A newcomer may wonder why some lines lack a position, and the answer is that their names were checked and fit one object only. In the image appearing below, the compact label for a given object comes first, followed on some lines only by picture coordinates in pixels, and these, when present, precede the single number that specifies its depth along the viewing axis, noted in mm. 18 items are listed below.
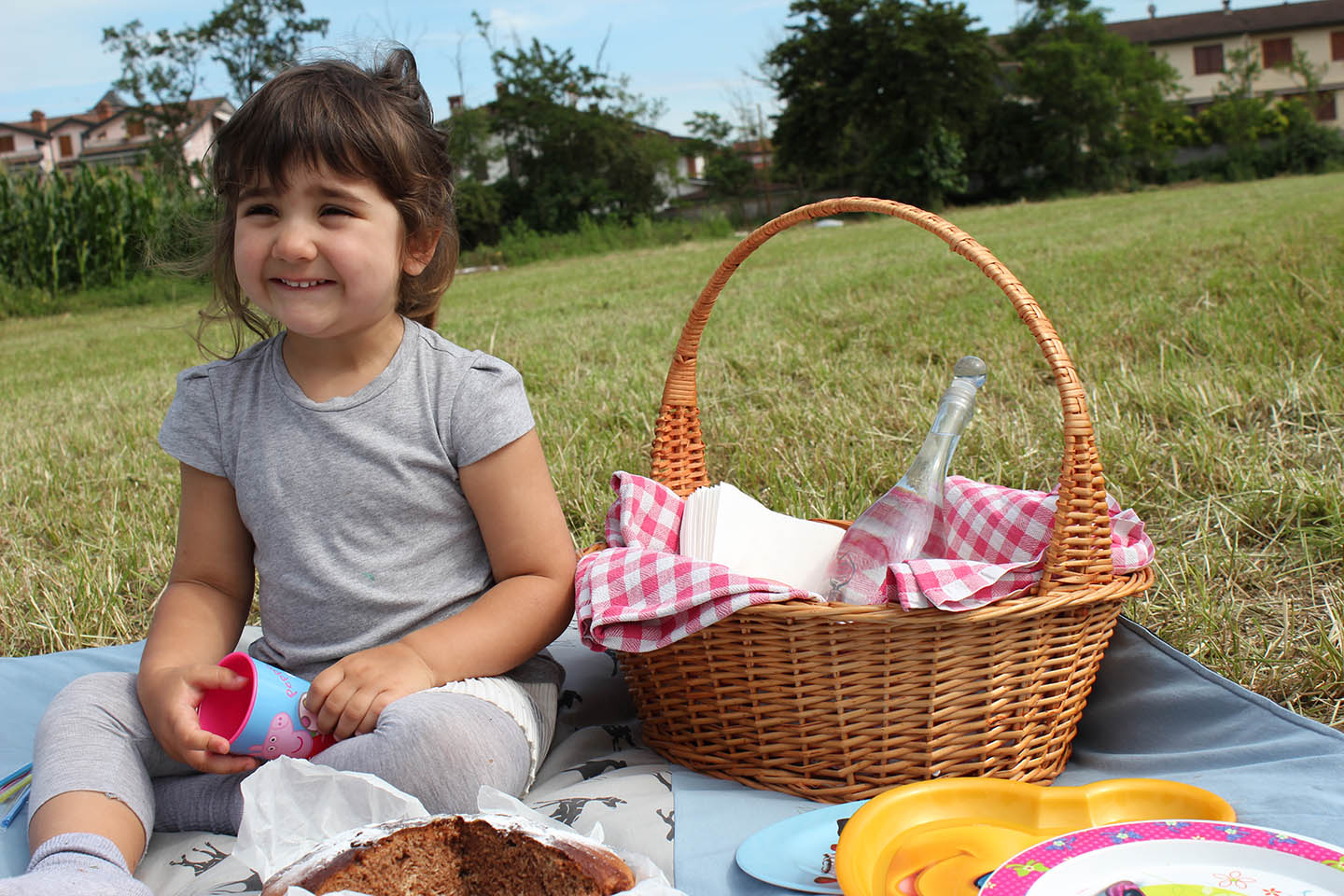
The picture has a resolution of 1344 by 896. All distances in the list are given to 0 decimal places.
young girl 1351
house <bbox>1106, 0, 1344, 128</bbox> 41438
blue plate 1143
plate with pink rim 965
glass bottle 1575
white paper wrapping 1136
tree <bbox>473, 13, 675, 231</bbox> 22766
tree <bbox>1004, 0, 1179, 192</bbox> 28344
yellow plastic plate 1072
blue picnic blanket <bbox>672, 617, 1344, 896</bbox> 1209
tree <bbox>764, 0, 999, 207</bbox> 27016
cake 1000
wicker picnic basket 1287
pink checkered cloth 1246
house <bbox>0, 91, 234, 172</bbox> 49188
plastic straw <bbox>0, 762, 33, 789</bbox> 1499
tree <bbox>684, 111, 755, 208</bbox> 26609
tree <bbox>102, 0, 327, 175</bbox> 29484
